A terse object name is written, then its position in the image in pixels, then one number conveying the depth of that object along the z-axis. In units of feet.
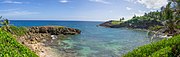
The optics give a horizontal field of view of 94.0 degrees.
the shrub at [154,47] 18.17
